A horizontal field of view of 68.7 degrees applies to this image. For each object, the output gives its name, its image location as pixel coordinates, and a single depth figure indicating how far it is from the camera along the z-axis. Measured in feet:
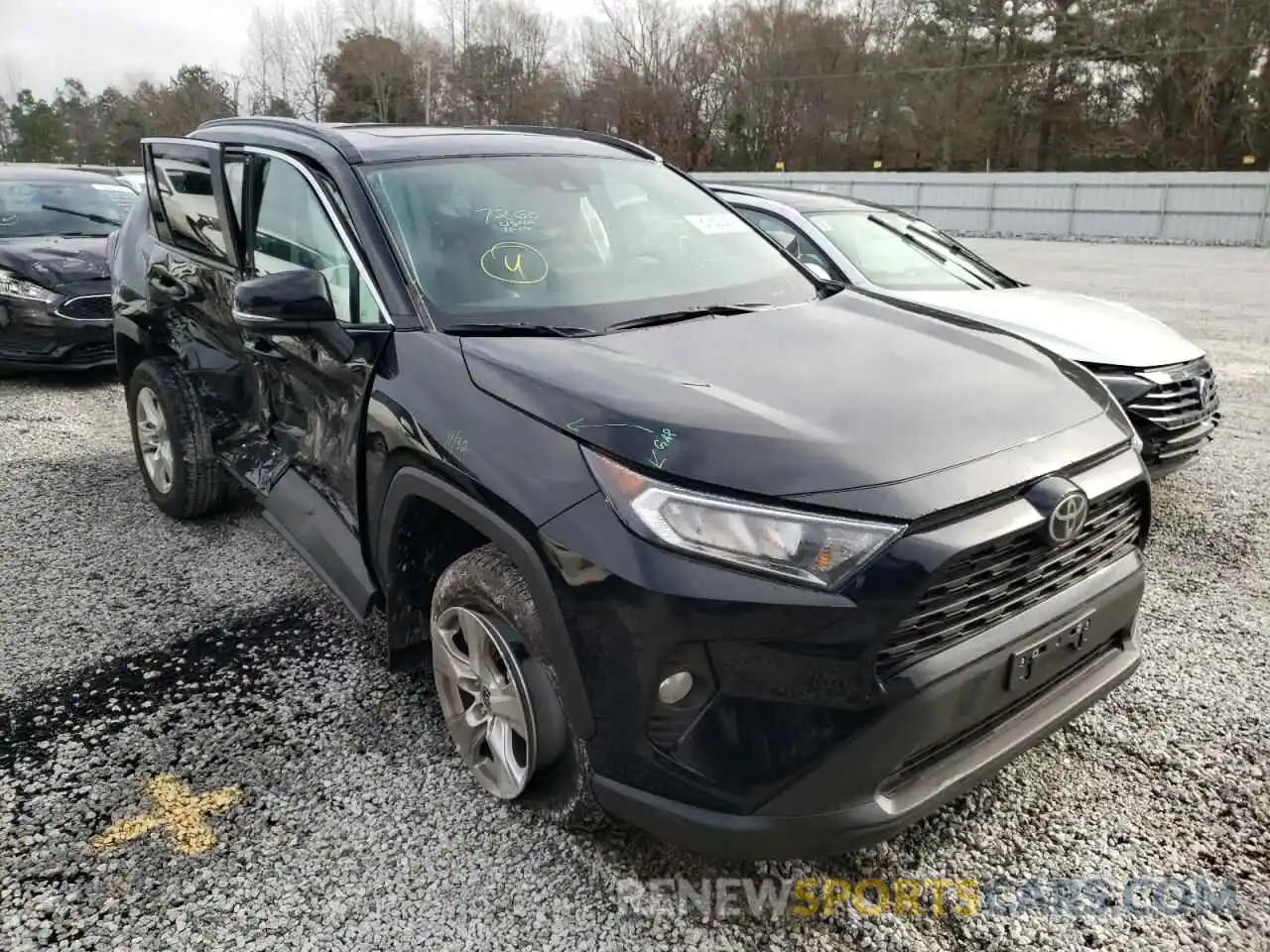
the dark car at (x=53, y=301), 22.18
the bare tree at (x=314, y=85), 171.32
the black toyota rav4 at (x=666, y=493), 6.05
